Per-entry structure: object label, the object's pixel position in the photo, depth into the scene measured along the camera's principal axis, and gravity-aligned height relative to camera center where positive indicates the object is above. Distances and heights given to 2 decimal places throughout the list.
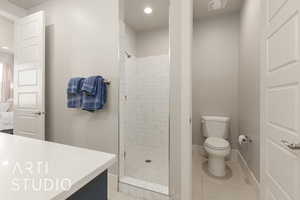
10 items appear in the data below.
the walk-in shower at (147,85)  2.57 +0.28
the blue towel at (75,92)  1.90 +0.10
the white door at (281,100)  0.80 +0.00
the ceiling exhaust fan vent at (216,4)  2.30 +1.55
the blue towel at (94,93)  1.77 +0.08
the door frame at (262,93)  1.21 +0.06
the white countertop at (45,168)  0.41 -0.25
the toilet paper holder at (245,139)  1.87 -0.52
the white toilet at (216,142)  1.93 -0.61
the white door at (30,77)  2.14 +0.36
